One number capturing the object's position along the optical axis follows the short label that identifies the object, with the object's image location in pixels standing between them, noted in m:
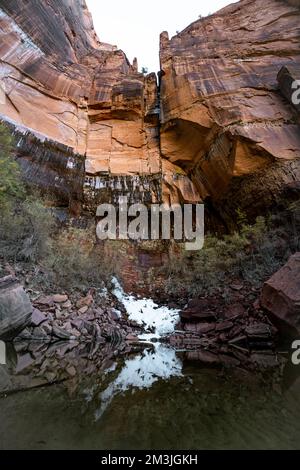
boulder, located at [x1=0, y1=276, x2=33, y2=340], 5.24
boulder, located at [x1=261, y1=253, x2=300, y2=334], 5.92
